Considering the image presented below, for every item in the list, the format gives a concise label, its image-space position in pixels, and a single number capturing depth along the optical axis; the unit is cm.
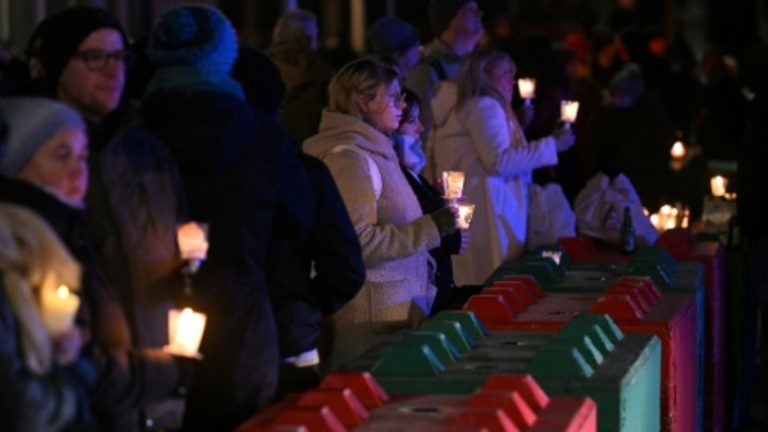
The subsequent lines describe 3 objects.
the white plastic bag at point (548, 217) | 1324
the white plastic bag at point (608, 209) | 1284
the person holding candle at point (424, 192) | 1010
